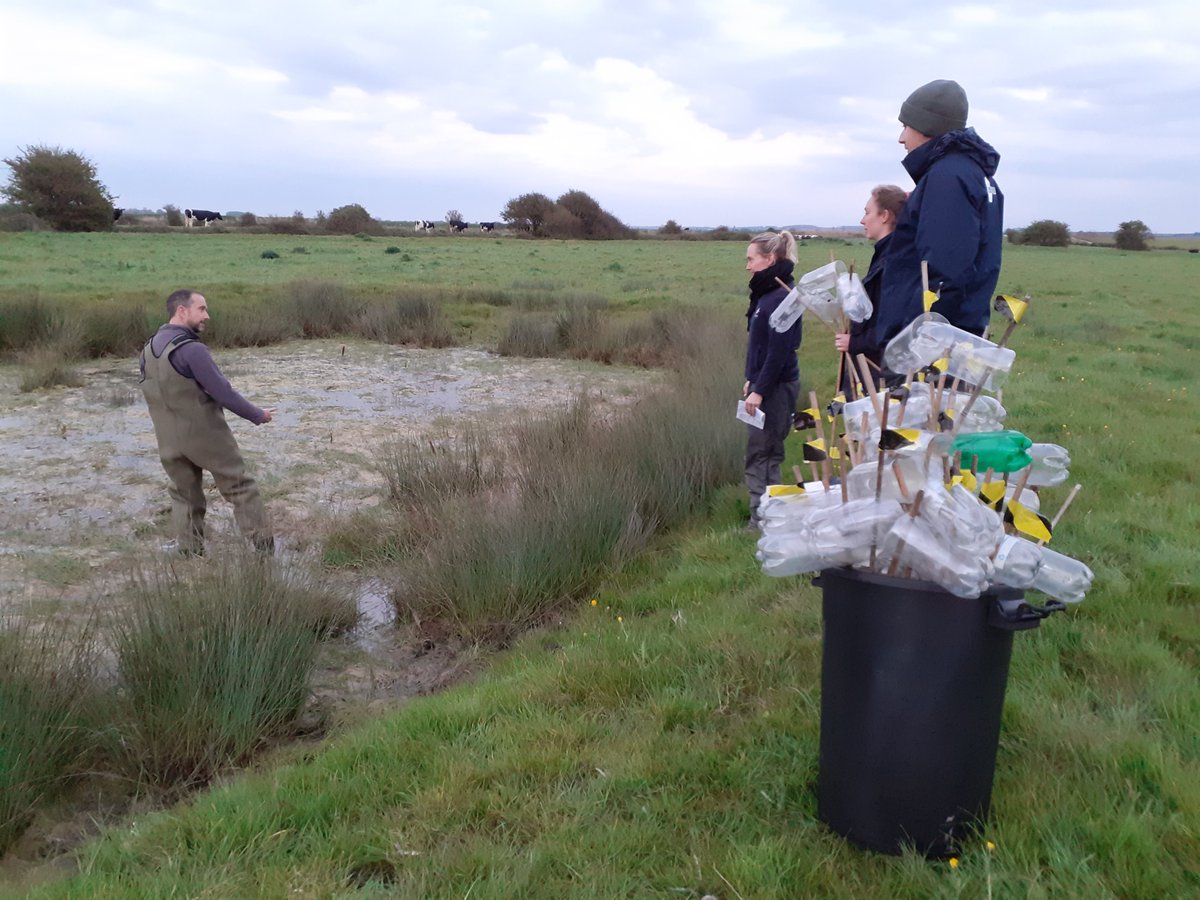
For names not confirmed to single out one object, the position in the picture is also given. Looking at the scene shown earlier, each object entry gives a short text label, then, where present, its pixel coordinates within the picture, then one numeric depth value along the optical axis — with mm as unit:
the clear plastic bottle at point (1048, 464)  2514
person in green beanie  3416
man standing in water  5781
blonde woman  5180
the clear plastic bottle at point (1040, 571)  2279
